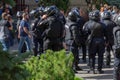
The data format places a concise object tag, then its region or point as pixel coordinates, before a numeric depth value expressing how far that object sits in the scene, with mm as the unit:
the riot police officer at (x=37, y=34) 11328
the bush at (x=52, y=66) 6203
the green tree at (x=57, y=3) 21725
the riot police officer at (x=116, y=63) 8180
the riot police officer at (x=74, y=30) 10297
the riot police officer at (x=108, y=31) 10818
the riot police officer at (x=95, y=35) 10133
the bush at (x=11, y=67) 3186
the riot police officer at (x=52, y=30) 9992
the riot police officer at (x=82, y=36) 11039
